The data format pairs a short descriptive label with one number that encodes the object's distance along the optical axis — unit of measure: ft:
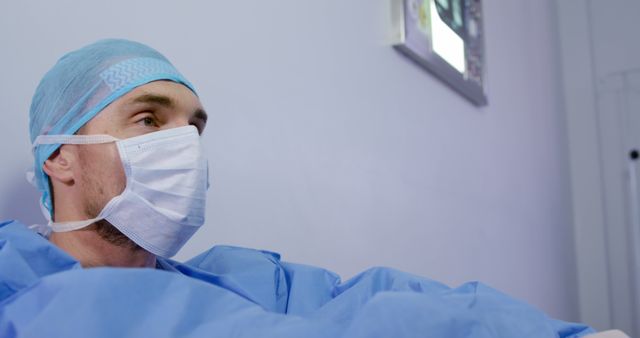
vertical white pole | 9.62
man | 1.69
